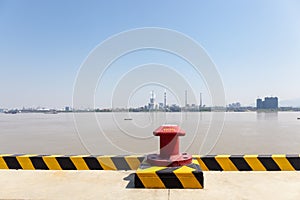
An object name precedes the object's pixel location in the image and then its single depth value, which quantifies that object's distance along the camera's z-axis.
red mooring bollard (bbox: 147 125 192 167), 3.33
